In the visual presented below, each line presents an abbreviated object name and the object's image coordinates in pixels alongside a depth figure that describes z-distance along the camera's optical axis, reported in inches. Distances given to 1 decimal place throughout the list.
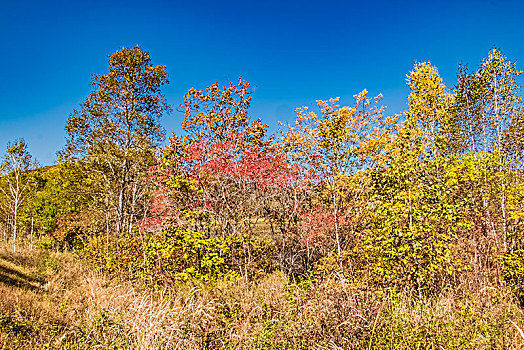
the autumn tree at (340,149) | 294.5
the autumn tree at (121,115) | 508.7
